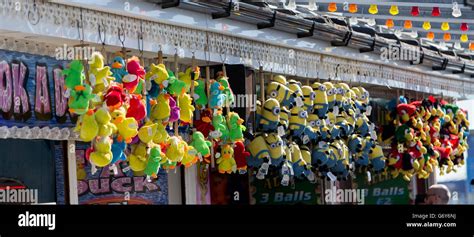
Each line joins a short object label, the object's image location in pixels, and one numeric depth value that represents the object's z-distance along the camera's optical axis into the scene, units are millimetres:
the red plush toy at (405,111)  11703
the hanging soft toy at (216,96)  7777
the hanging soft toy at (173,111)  7161
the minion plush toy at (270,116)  8641
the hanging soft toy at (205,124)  7863
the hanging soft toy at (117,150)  6553
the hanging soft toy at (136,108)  6617
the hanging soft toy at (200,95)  7762
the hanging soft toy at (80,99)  6129
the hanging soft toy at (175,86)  7215
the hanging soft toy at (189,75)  7652
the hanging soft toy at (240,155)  8234
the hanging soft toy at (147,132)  6875
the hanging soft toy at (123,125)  6402
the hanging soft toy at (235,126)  8062
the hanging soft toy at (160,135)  7027
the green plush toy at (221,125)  7887
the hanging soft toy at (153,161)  6961
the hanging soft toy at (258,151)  8523
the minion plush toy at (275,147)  8594
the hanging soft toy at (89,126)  6223
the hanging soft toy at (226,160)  8039
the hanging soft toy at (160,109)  7059
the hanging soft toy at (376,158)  10820
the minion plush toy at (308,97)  9195
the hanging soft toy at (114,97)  6320
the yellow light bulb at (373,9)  9969
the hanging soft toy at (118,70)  6613
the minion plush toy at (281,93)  8844
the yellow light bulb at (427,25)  10870
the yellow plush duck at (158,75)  7105
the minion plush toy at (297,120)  8953
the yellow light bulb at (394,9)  9945
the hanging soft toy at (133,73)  6637
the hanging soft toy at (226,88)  7961
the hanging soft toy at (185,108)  7348
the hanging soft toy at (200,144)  7570
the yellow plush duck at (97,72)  6262
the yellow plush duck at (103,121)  6258
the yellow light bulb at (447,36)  11877
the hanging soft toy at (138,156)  6934
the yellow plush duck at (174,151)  7191
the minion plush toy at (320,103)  9352
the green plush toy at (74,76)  6148
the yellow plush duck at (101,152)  6316
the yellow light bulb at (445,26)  11055
